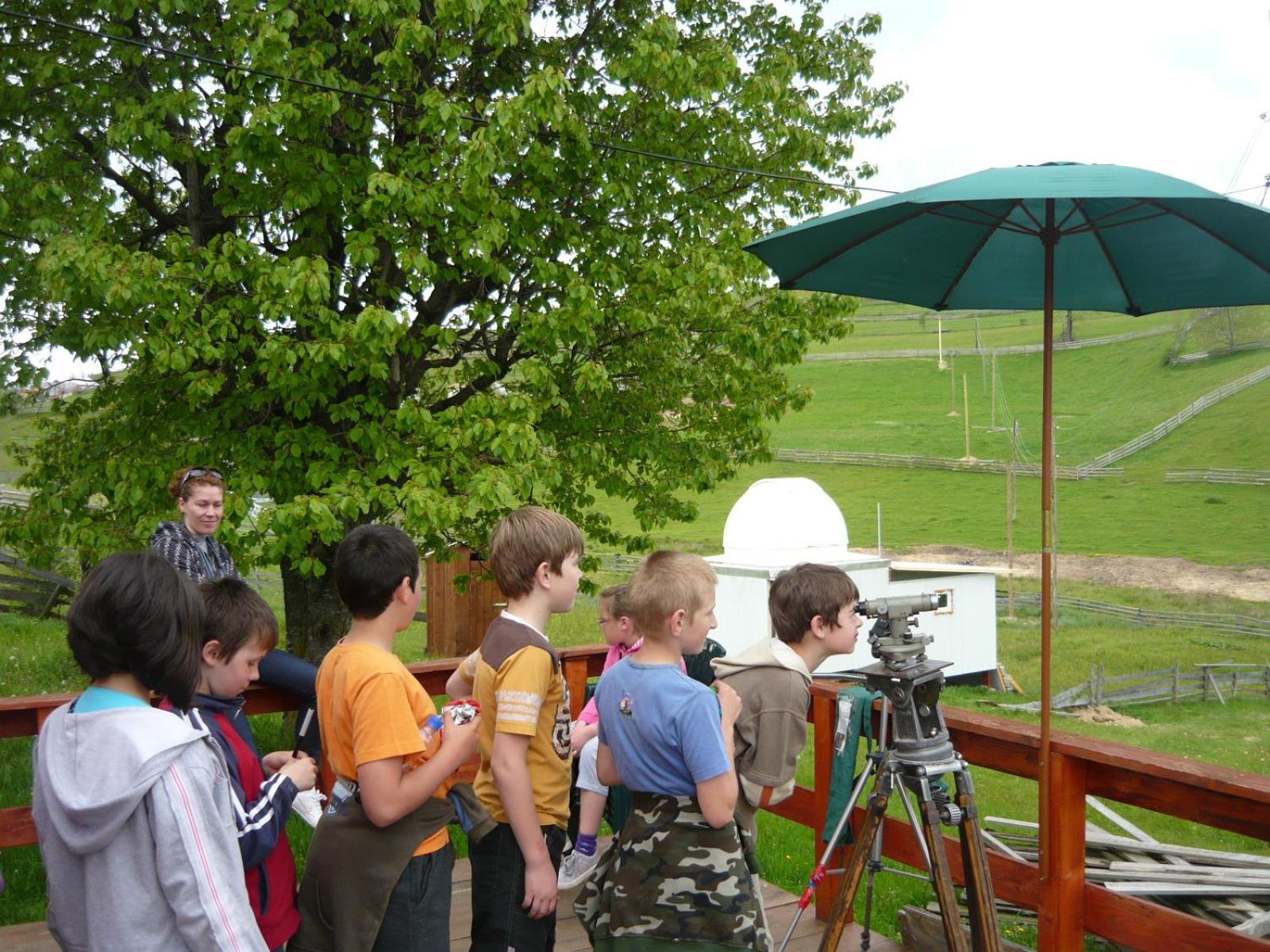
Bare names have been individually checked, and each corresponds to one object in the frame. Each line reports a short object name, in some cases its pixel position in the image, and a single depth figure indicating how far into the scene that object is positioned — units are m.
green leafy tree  7.85
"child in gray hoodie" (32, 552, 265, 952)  1.91
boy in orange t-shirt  2.64
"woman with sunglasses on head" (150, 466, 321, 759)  5.09
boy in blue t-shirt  2.73
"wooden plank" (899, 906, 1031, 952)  4.12
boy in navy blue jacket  2.46
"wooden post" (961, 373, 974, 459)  82.05
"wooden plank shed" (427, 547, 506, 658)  23.92
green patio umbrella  3.20
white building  27.48
